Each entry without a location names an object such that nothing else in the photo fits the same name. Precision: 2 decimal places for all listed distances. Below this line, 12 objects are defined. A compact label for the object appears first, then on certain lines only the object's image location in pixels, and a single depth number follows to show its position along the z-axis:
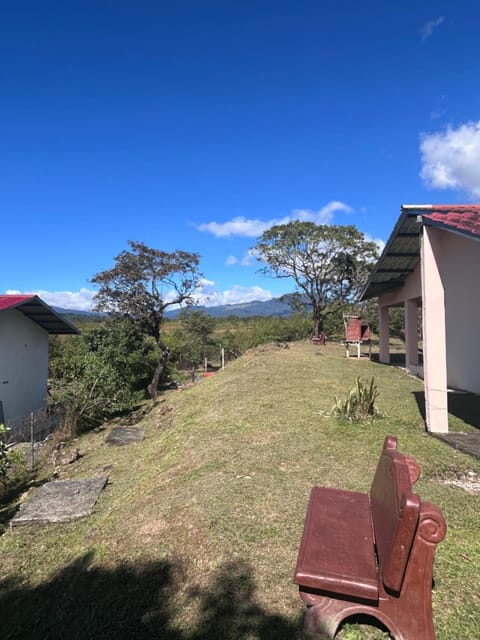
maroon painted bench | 1.91
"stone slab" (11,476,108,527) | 4.54
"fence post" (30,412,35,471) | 7.29
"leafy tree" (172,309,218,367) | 21.97
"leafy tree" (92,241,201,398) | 14.21
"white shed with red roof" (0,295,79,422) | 11.35
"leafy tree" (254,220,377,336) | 24.28
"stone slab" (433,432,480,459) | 5.09
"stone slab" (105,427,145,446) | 7.98
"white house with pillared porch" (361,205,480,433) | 5.99
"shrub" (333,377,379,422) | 6.73
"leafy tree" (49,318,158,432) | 10.32
